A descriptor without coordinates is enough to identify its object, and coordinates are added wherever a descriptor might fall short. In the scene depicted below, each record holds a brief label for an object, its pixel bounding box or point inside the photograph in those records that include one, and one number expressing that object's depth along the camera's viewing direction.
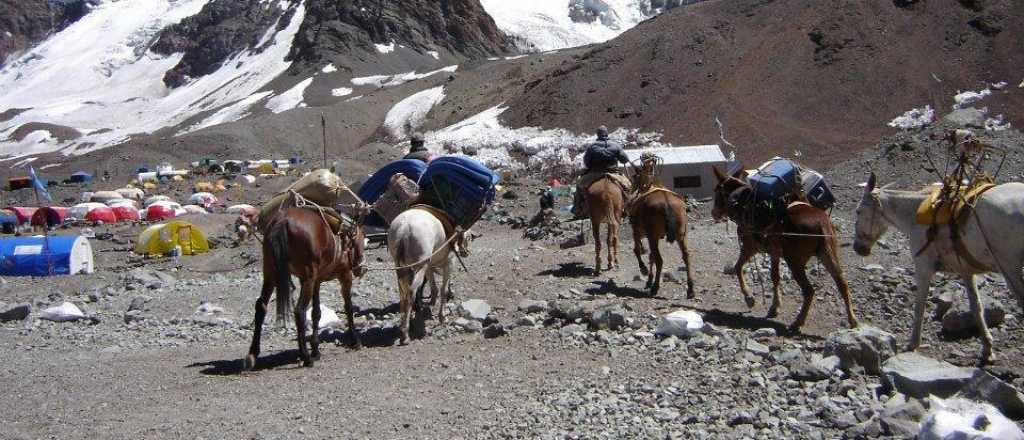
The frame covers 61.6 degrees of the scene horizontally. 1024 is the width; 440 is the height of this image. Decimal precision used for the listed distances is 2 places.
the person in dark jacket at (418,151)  13.78
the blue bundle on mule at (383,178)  13.16
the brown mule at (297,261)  9.44
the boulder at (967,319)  9.97
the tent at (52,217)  40.41
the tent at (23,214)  41.47
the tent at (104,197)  48.91
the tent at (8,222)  39.78
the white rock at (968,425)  5.45
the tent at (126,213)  43.88
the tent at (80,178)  69.56
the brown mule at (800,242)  10.41
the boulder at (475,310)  11.69
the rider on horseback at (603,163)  15.98
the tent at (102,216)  42.28
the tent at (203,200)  47.09
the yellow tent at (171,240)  29.48
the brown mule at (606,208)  15.19
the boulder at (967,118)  35.18
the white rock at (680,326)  9.59
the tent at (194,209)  42.84
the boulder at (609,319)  10.20
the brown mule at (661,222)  12.90
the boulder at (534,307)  11.72
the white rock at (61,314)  14.35
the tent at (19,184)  64.56
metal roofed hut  30.88
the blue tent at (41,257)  24.70
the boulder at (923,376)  6.79
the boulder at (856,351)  7.85
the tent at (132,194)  50.94
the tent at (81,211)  43.19
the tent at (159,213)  42.09
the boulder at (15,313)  14.38
